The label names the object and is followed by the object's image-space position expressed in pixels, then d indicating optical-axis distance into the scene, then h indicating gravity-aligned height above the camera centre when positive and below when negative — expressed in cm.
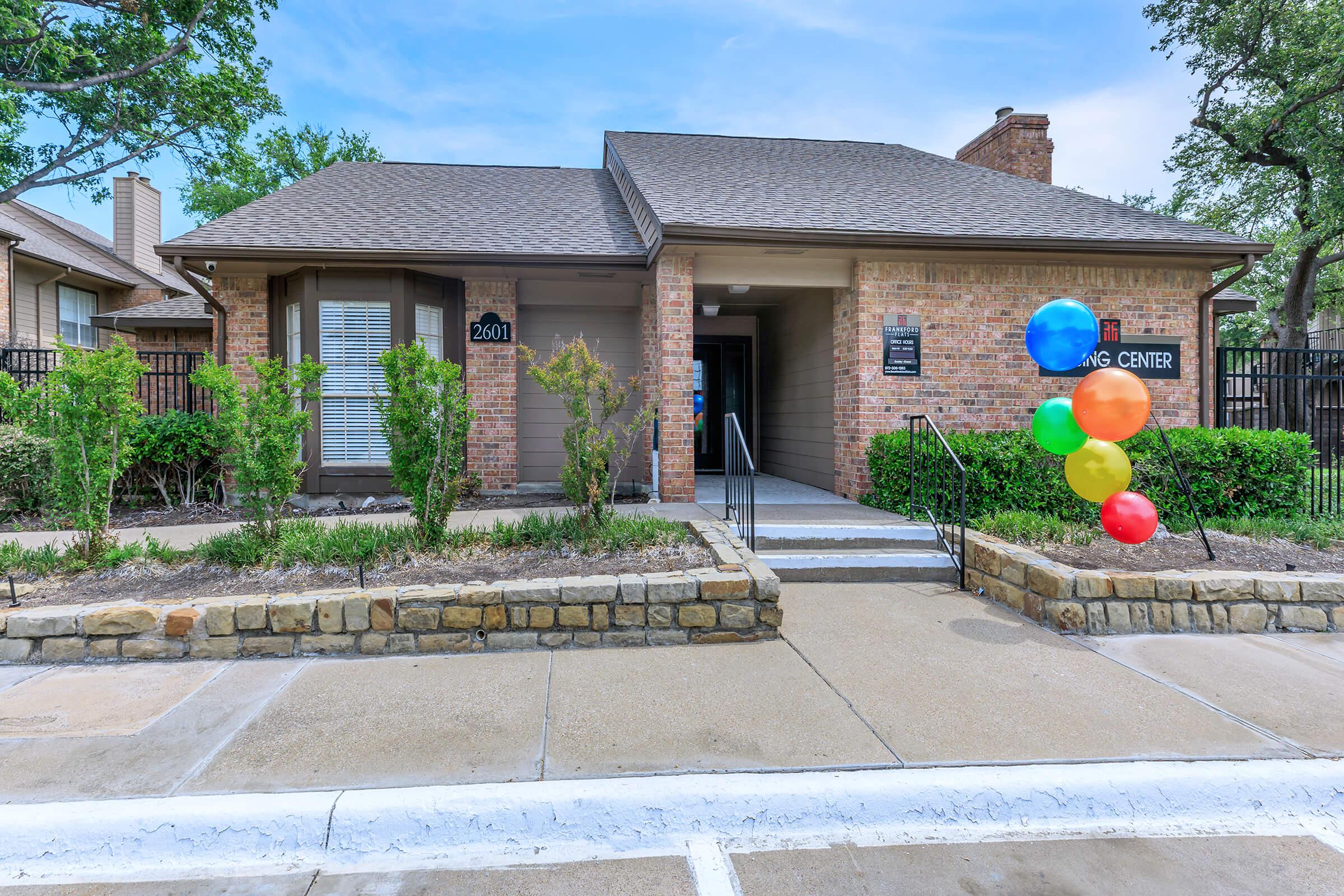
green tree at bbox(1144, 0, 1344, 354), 1399 +687
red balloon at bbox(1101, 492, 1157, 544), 488 -61
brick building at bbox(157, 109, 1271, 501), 780 +187
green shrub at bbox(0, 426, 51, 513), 760 -33
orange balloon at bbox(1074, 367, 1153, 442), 461 +21
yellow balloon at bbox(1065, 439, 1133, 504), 495 -26
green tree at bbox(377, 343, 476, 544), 510 +7
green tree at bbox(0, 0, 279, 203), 1195 +690
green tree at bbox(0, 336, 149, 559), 482 +16
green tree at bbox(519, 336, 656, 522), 522 +14
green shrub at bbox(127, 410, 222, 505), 803 -19
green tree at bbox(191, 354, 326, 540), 477 +9
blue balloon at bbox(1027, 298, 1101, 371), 500 +76
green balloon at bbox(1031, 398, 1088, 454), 504 +5
